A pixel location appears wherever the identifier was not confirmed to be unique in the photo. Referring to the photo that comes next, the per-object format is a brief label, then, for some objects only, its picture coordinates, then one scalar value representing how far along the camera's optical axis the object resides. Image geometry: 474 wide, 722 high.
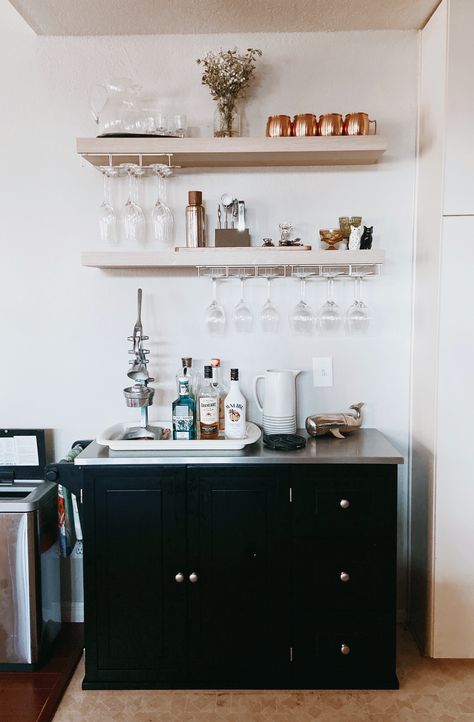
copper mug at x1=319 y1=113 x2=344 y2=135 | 2.29
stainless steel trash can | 2.30
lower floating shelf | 2.29
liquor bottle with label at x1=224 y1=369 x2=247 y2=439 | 2.26
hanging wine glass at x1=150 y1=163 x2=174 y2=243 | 2.44
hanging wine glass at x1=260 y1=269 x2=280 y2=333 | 2.50
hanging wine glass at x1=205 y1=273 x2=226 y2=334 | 2.48
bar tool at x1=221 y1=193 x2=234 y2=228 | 2.38
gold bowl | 2.36
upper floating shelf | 2.26
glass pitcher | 2.33
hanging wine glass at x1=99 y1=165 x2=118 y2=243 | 2.39
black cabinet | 2.14
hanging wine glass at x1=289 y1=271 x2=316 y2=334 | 2.48
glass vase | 2.37
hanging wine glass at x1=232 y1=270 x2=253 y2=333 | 2.50
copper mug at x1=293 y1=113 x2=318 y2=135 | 2.29
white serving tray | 2.17
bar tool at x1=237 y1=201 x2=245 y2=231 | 2.39
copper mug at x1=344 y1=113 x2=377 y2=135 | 2.28
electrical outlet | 2.58
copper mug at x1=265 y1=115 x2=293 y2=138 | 2.31
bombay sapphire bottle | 2.26
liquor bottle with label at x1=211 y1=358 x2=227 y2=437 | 2.44
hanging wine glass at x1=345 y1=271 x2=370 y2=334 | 2.47
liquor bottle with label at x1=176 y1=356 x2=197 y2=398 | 2.41
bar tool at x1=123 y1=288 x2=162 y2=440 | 2.34
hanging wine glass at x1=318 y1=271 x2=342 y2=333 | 2.49
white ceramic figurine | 2.34
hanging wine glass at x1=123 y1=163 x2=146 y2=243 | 2.45
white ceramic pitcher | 2.39
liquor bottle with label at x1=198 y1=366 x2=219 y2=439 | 2.31
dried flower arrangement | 2.31
